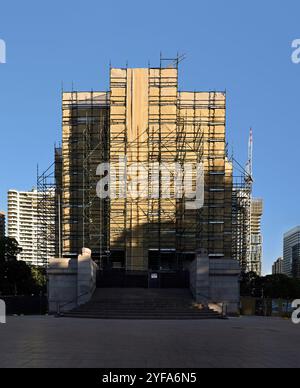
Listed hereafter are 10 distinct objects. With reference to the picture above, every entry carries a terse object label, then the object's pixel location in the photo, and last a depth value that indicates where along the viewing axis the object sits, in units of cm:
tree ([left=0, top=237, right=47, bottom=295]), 5825
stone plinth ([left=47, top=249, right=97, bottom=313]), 3638
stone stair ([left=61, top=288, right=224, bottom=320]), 2997
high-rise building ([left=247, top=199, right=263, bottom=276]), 12438
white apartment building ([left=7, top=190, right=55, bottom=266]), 14709
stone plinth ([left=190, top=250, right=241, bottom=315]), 3725
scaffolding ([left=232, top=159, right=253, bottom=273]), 6350
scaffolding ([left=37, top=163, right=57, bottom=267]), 5951
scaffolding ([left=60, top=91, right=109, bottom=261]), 5734
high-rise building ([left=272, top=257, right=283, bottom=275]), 19625
